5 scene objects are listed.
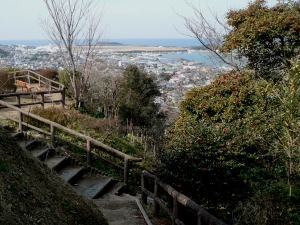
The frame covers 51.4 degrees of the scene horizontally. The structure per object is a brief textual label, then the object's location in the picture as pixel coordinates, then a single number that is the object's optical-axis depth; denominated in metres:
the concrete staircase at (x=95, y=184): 5.44
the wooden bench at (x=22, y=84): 14.28
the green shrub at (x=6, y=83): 14.30
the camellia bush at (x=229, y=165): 5.33
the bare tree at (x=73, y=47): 12.27
